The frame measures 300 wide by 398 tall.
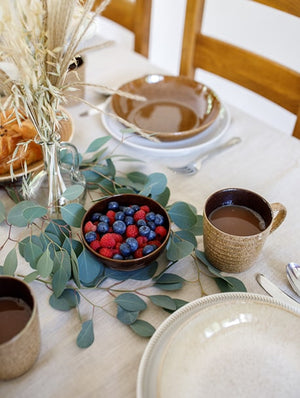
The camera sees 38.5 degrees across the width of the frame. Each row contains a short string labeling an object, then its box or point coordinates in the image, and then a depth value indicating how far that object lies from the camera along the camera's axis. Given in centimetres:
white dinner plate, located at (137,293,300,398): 53
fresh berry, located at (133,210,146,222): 70
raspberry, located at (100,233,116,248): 65
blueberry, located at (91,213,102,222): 70
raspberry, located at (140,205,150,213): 72
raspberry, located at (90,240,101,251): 65
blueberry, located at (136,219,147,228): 68
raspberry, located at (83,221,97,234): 67
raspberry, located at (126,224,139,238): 67
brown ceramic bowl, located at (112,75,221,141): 101
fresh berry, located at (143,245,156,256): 64
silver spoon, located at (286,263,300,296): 66
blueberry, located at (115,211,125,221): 69
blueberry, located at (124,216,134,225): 69
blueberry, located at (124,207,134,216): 70
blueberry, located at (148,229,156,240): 67
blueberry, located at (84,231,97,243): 66
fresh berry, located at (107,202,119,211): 72
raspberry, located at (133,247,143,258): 65
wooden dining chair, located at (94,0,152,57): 140
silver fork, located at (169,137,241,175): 90
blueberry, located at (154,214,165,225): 69
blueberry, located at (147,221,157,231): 69
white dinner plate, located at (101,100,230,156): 94
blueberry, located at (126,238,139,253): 65
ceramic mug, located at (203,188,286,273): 64
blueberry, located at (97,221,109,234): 67
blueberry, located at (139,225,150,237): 67
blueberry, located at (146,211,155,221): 69
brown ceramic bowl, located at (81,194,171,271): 63
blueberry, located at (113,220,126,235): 67
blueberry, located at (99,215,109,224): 69
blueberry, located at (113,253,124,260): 64
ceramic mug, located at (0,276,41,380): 49
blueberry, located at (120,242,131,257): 64
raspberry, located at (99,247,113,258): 64
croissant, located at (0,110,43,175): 80
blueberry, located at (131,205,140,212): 71
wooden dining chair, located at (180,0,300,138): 114
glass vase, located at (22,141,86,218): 72
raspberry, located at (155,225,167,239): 68
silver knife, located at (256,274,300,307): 64
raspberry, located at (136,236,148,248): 67
